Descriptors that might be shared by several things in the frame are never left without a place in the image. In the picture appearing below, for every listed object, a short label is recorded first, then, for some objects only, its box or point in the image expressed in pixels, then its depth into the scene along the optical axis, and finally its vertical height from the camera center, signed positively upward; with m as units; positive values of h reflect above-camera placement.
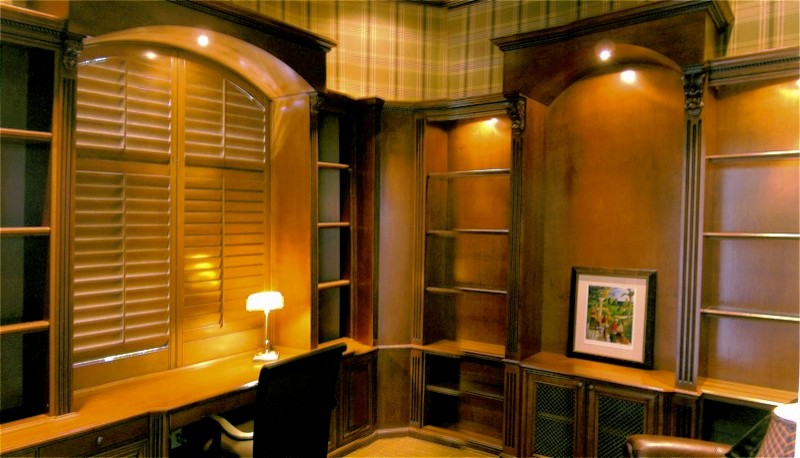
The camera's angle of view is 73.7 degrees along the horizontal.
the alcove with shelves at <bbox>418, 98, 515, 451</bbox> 4.03 -0.33
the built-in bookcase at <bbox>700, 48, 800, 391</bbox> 3.01 +0.04
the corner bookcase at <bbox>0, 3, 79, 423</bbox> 2.42 +0.01
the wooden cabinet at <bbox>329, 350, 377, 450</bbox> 3.73 -1.29
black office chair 2.35 -0.89
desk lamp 3.31 -0.51
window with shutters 2.82 +0.04
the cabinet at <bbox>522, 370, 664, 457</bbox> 3.21 -1.18
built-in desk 2.29 -0.93
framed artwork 3.46 -0.59
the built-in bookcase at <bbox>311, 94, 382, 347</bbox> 3.92 +0.03
